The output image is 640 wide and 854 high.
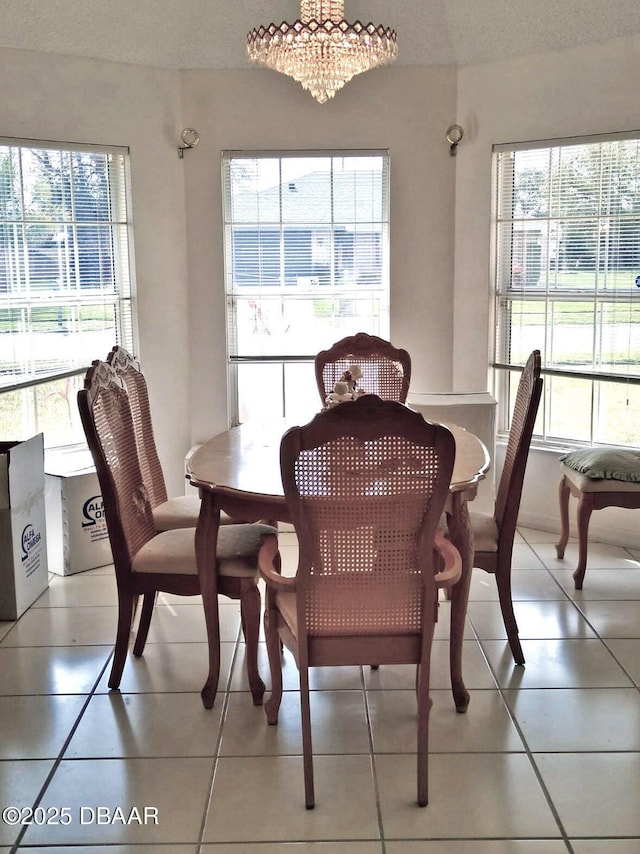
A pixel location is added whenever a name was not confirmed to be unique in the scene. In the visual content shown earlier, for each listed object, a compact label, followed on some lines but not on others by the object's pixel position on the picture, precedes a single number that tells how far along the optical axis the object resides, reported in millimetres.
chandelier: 3707
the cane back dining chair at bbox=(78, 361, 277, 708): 3119
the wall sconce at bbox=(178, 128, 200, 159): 4988
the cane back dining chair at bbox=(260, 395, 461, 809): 2365
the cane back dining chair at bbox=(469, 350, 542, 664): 3252
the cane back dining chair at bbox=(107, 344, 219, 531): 3549
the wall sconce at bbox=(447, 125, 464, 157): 4992
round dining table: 2969
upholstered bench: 4141
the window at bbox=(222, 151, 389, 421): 5047
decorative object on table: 3475
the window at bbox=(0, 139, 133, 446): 4512
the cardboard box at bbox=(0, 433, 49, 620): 3885
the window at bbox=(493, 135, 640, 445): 4691
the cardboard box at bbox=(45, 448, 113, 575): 4367
